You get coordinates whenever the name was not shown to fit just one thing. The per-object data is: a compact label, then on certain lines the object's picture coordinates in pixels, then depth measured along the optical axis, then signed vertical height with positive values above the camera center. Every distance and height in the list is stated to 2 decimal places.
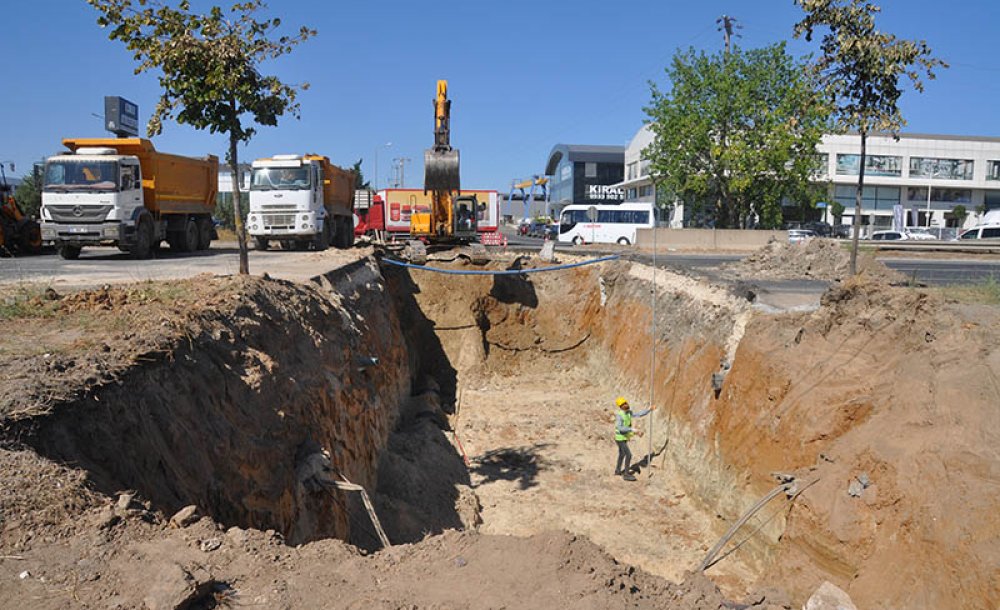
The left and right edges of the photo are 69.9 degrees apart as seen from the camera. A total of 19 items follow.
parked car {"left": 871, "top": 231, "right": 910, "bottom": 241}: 42.31 -0.53
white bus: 42.88 +0.04
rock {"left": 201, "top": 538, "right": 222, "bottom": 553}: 4.39 -1.97
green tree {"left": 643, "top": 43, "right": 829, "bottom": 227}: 37.91 +4.90
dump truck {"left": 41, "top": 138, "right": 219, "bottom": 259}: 18.17 +0.74
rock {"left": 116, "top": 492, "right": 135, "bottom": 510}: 4.47 -1.74
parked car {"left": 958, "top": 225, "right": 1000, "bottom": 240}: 36.87 -0.23
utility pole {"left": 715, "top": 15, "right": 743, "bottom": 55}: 43.44 +12.09
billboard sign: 29.32 +4.52
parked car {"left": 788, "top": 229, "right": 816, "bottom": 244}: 38.83 -0.41
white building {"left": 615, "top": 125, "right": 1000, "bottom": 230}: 58.97 +4.13
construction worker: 12.55 -3.62
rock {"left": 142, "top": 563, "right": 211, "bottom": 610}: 3.72 -1.93
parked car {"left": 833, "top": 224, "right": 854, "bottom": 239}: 49.06 -0.30
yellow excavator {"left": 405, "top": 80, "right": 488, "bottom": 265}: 21.59 +0.62
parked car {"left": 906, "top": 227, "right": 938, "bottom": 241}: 44.26 -0.44
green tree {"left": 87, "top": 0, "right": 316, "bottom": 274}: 10.83 +2.49
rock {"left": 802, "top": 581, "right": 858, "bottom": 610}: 6.59 -3.46
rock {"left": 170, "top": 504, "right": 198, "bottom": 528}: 4.60 -1.89
